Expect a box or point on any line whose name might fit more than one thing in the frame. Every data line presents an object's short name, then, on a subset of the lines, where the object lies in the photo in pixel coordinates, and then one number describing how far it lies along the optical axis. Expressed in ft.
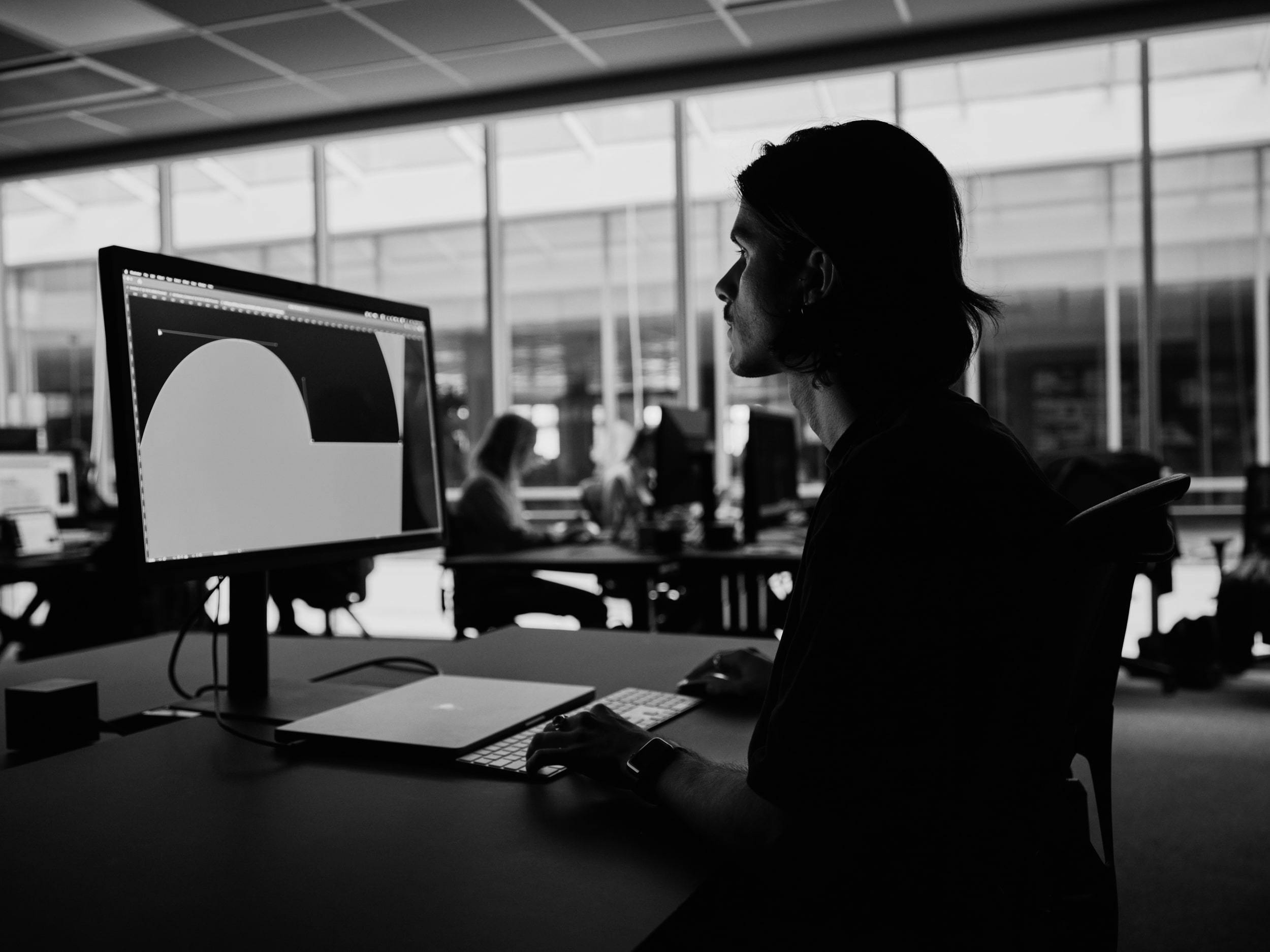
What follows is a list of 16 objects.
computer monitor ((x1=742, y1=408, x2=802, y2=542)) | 12.85
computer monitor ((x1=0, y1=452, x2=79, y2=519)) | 15.61
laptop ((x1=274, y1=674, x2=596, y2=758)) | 3.55
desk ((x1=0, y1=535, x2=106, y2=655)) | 14.16
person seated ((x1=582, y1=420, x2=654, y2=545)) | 16.11
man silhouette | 2.52
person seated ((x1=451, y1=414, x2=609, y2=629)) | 13.87
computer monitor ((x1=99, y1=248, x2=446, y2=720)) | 3.66
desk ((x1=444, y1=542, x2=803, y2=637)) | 12.70
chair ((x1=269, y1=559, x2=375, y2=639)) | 15.25
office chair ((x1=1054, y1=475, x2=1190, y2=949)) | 2.64
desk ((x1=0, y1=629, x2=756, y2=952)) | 2.30
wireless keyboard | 3.39
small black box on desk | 3.79
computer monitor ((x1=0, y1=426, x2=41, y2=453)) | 17.48
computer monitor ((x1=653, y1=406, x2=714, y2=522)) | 13.11
